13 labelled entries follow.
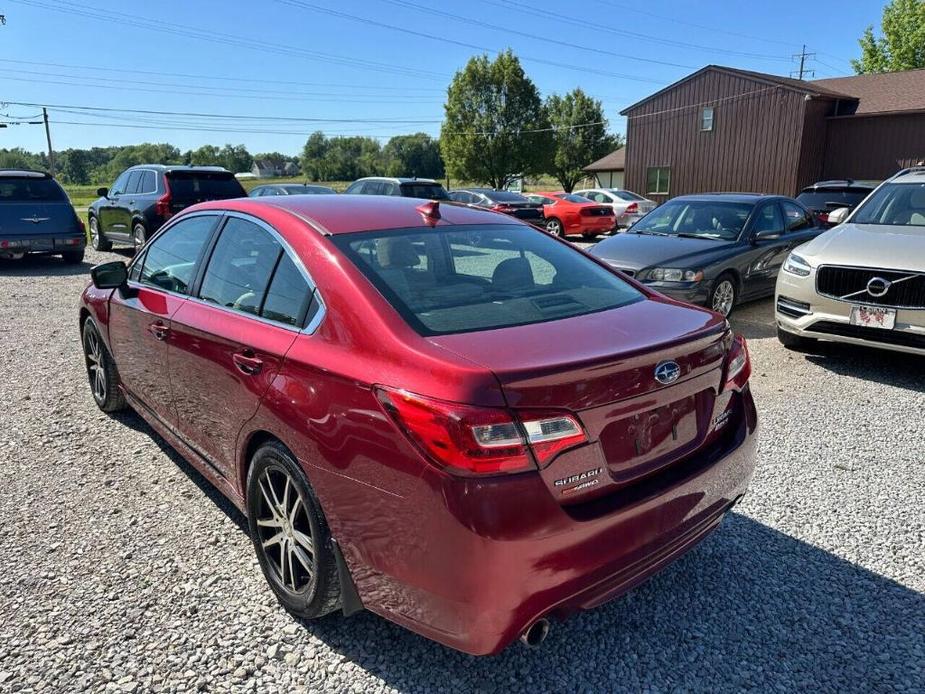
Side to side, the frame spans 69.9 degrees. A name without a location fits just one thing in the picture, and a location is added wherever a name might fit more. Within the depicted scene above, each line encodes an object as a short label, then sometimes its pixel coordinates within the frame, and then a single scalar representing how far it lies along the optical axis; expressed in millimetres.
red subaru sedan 1881
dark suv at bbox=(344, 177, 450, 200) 14836
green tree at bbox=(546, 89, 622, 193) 57219
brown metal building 25875
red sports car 18859
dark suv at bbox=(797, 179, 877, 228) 13703
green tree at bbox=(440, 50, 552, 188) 48500
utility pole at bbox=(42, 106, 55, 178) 47344
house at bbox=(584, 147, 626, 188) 40438
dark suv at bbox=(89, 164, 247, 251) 12148
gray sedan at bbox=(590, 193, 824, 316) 7254
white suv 5246
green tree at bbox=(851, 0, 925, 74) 39500
